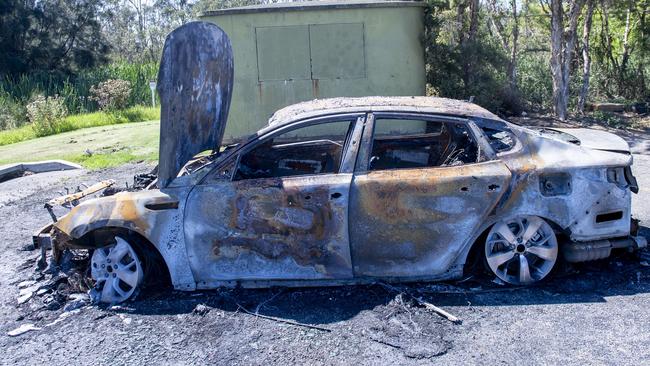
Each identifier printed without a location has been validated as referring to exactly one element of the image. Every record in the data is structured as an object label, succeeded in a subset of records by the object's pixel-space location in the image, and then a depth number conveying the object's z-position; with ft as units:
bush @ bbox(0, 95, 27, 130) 65.72
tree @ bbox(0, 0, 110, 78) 104.99
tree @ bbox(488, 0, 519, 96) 49.77
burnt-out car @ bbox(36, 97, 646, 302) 14.87
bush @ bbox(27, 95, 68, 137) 55.72
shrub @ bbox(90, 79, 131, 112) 64.54
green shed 37.22
